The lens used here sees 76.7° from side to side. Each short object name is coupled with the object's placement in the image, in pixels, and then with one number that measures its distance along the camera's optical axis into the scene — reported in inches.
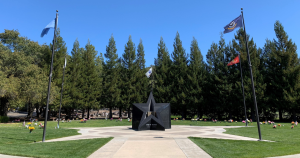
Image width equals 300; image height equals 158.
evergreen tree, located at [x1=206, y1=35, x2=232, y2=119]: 1407.5
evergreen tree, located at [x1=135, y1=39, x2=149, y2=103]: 1641.2
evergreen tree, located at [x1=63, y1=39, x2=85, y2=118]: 1473.9
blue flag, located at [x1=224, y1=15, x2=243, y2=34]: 537.0
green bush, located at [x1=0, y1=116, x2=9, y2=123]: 1186.8
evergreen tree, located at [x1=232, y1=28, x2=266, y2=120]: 1285.7
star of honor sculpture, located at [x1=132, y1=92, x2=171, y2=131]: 733.0
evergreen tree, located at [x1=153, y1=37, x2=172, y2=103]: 1576.0
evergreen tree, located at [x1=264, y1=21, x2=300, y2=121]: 1219.2
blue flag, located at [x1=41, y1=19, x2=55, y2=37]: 500.1
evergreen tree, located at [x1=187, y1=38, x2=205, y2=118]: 1493.6
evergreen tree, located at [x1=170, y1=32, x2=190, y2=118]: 1526.8
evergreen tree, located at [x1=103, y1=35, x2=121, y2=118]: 1616.1
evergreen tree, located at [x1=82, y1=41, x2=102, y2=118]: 1563.7
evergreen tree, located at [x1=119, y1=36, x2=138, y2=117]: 1608.0
